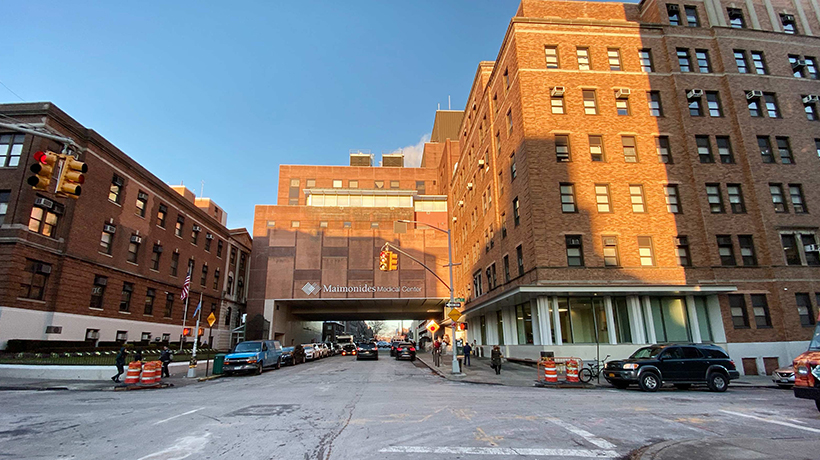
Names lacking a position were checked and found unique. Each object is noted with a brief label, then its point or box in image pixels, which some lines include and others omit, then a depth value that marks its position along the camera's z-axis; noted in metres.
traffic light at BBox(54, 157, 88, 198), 9.71
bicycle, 19.08
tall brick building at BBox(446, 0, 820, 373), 24.67
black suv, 16.02
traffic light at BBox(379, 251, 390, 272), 21.89
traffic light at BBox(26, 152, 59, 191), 9.28
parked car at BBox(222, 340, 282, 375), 23.25
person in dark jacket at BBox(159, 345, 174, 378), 21.41
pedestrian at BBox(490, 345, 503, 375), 22.40
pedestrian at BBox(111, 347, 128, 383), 18.88
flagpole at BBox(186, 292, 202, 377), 22.09
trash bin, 23.53
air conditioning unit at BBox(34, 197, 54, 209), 23.74
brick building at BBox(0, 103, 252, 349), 22.86
